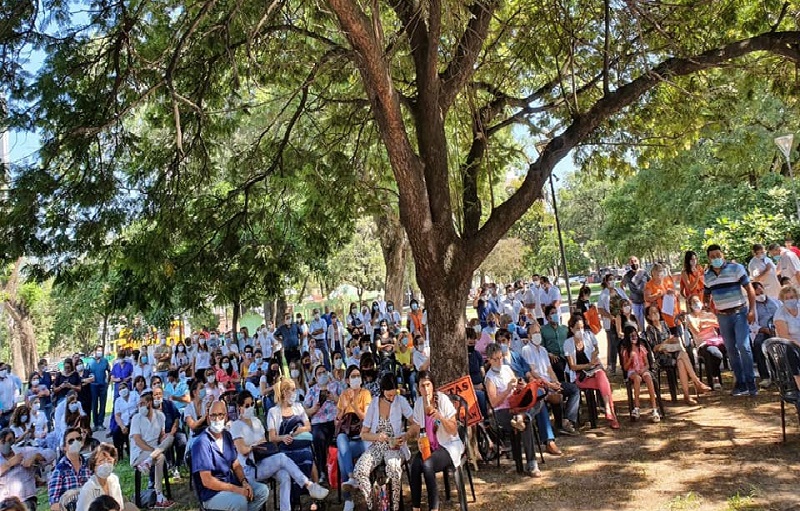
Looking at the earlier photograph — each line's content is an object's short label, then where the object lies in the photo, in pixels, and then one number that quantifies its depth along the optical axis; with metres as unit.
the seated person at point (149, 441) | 7.68
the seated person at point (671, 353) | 8.23
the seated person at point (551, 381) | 7.70
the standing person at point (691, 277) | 9.12
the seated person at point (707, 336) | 8.75
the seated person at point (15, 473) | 6.80
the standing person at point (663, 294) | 9.10
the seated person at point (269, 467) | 6.07
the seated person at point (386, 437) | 5.79
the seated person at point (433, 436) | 5.70
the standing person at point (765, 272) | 9.29
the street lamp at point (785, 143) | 16.39
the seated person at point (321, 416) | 7.59
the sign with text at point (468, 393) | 6.57
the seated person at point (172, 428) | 8.55
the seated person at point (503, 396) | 6.54
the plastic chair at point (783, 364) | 5.73
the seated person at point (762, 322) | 8.53
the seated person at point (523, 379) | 6.75
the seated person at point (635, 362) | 7.87
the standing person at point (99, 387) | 13.55
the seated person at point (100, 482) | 5.23
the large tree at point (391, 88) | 7.02
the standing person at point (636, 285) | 10.91
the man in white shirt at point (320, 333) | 16.08
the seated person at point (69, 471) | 6.23
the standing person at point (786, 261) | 9.52
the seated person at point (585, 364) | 7.81
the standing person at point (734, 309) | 7.90
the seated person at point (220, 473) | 5.50
